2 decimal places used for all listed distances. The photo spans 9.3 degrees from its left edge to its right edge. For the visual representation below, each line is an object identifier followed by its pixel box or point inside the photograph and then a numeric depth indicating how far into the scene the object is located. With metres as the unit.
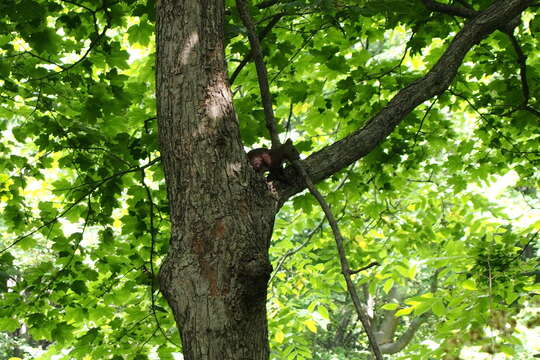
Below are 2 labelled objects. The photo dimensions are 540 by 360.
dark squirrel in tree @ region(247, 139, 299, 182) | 12.20
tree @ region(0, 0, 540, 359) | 11.92
